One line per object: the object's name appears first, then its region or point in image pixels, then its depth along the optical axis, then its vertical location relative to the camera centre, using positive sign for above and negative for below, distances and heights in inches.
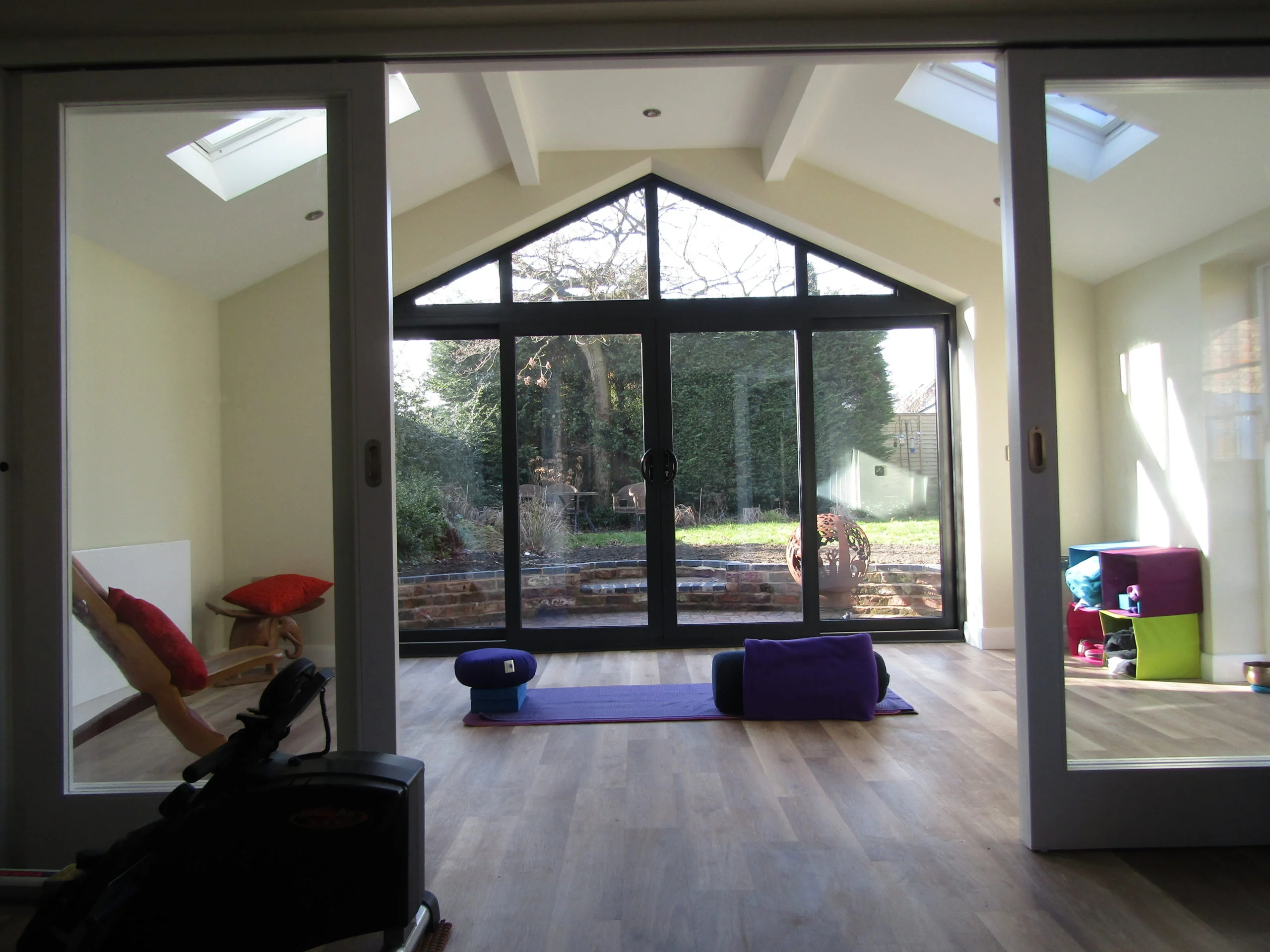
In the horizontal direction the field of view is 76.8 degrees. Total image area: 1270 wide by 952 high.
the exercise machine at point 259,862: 53.4 -25.6
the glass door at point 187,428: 79.2 +6.9
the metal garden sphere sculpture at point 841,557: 197.0 -18.7
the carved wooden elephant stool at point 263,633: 79.1 -13.7
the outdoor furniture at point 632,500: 193.3 -3.3
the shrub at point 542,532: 193.2 -10.3
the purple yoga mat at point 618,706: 134.1 -38.7
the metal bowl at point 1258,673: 82.8 -20.8
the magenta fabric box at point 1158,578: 85.4 -11.1
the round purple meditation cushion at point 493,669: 136.2 -30.8
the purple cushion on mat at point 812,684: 132.3 -33.4
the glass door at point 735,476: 194.9 +2.0
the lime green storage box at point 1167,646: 85.0 -18.5
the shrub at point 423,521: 182.7 -6.8
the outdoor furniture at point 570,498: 193.2 -2.4
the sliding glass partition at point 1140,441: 80.7 +3.6
